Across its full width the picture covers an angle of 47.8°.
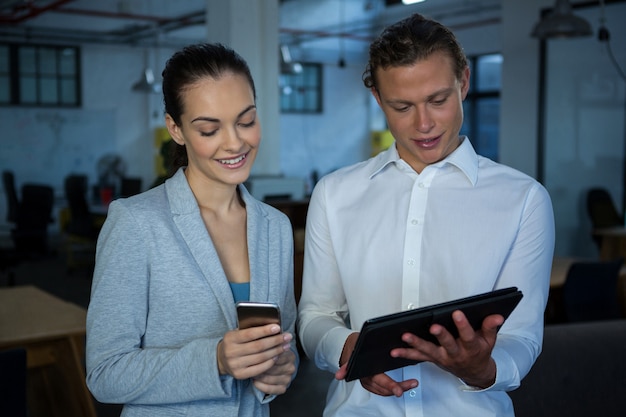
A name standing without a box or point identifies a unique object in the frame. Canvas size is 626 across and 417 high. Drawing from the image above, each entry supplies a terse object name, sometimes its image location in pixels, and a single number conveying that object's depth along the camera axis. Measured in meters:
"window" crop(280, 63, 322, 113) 14.21
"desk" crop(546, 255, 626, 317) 4.22
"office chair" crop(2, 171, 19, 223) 8.76
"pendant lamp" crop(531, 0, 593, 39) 6.02
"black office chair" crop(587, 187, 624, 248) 7.68
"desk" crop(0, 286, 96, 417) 3.08
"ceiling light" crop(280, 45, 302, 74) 9.14
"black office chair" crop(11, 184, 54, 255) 6.96
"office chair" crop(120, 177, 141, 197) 9.01
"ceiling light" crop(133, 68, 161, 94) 10.55
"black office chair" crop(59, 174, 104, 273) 8.51
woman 1.41
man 1.49
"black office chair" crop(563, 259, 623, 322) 3.98
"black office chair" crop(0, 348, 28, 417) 2.20
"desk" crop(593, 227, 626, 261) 6.88
